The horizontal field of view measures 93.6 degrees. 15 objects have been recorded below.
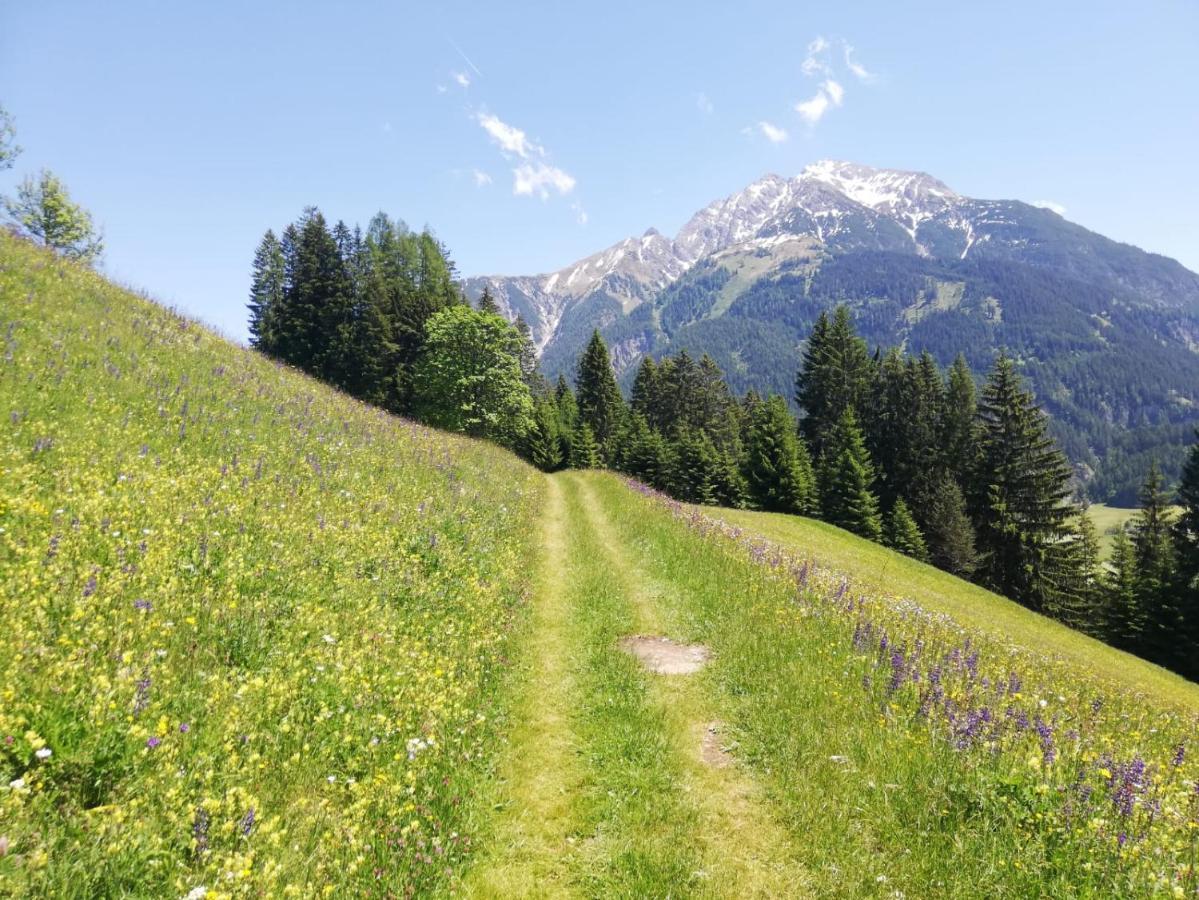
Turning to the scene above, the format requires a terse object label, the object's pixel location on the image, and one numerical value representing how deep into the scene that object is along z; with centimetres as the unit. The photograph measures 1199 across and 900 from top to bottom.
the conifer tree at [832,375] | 6481
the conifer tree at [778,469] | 5234
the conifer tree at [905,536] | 5159
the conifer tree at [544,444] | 6919
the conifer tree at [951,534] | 4959
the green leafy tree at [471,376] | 5119
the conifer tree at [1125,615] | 4575
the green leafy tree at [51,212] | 5156
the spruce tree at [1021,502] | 4931
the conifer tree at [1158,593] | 4262
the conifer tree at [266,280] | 7069
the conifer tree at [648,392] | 8281
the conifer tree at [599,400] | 8000
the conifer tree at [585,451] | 7206
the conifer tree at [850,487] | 5162
